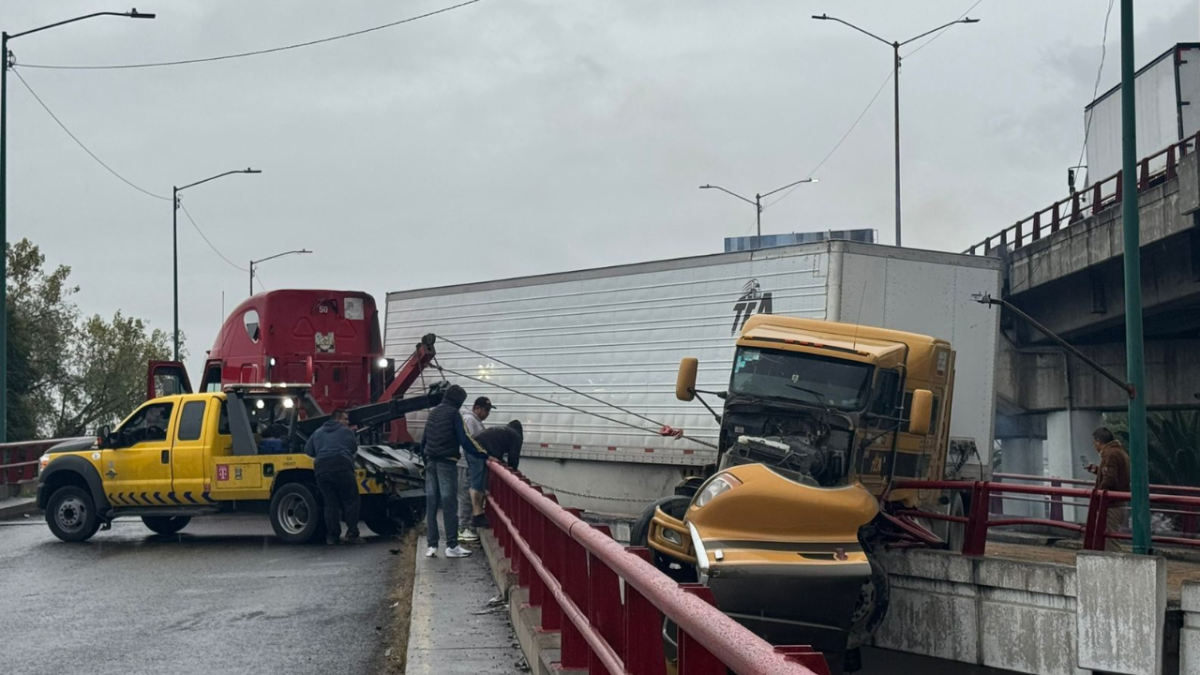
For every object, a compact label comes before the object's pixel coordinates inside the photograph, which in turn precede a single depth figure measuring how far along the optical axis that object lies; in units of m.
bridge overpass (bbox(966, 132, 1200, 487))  26.58
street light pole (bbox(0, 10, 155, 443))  28.36
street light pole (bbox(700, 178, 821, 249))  60.38
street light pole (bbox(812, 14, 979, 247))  41.91
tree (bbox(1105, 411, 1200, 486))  33.06
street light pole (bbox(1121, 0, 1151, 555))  15.24
